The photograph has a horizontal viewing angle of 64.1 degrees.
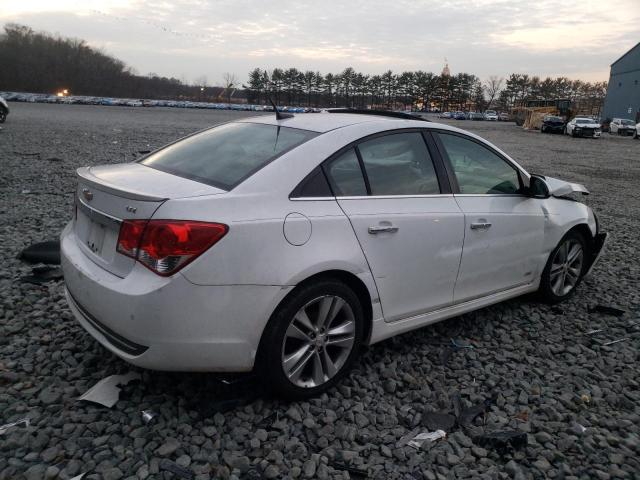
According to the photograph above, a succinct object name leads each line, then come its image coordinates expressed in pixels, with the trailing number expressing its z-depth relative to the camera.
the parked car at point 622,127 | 45.47
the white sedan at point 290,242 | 2.52
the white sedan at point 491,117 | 85.69
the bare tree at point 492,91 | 133.62
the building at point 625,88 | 62.38
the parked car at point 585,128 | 38.16
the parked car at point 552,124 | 43.12
